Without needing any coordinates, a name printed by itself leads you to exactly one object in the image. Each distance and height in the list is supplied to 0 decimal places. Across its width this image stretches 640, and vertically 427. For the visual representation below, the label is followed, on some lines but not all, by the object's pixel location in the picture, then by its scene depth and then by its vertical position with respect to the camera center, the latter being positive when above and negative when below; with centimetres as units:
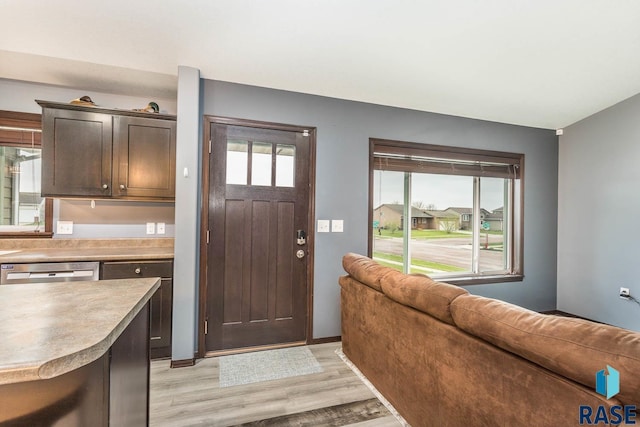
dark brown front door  274 -23
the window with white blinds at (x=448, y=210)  345 +8
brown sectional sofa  95 -59
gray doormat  234 -133
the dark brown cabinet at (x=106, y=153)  252 +52
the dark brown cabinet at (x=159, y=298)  248 -76
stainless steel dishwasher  223 -49
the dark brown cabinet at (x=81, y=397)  81 -56
